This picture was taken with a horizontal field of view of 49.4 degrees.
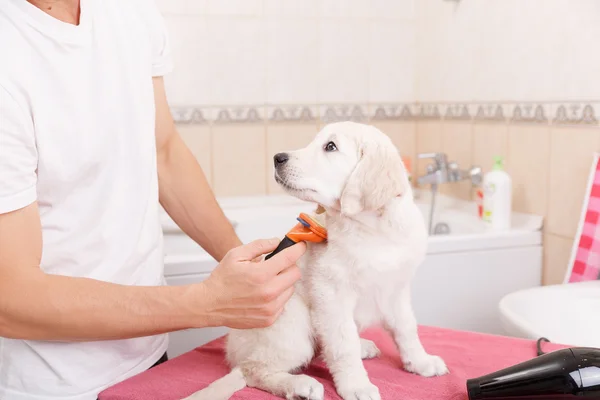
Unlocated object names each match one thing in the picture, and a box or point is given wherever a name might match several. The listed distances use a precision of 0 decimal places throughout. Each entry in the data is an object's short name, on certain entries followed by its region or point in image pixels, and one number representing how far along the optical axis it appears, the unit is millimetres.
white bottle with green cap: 2168
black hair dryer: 841
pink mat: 996
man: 907
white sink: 1366
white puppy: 1027
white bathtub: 2059
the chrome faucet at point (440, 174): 2469
